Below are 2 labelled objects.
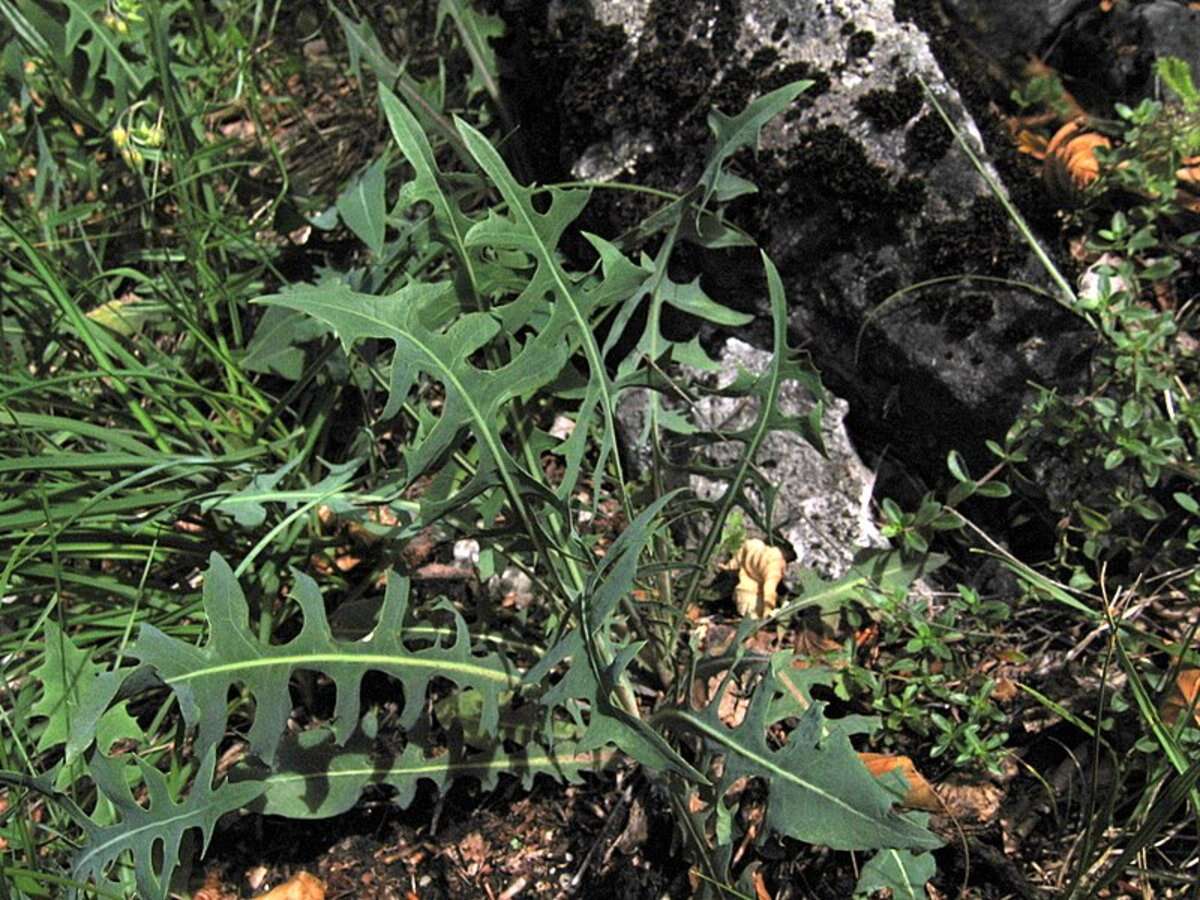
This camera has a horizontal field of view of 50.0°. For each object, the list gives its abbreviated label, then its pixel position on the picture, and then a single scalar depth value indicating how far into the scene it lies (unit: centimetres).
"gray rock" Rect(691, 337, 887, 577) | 49
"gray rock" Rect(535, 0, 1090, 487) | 47
